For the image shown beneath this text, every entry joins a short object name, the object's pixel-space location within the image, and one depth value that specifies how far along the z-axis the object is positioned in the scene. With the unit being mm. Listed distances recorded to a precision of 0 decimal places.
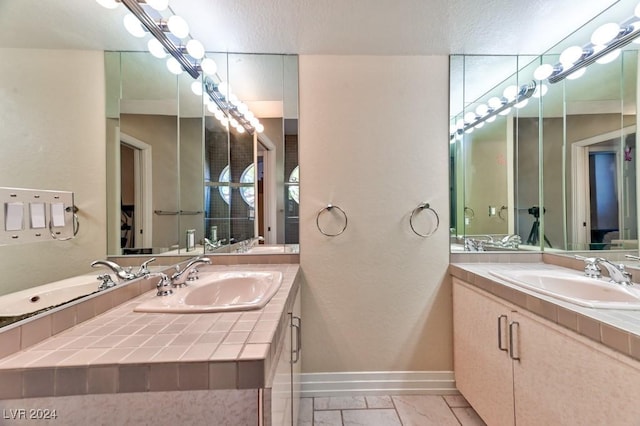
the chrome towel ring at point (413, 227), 1754
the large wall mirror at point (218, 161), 1334
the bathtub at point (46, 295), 673
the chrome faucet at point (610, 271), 1199
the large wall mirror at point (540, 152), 1467
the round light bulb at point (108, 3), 1056
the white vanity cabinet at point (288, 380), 769
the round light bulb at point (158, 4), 1198
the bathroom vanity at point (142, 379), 575
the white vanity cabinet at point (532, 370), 798
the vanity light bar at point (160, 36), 1169
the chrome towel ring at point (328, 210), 1740
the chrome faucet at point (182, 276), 1177
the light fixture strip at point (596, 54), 1308
